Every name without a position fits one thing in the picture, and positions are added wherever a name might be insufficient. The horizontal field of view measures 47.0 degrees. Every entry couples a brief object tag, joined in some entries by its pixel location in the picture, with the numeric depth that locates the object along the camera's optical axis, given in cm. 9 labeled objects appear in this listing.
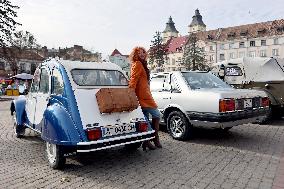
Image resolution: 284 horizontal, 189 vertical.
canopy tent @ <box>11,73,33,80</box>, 2994
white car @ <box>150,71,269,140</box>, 685
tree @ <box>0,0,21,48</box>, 3256
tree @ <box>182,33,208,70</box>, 7238
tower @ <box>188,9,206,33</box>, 11731
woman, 675
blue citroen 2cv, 520
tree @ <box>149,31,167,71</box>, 8512
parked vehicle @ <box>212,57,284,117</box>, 1035
